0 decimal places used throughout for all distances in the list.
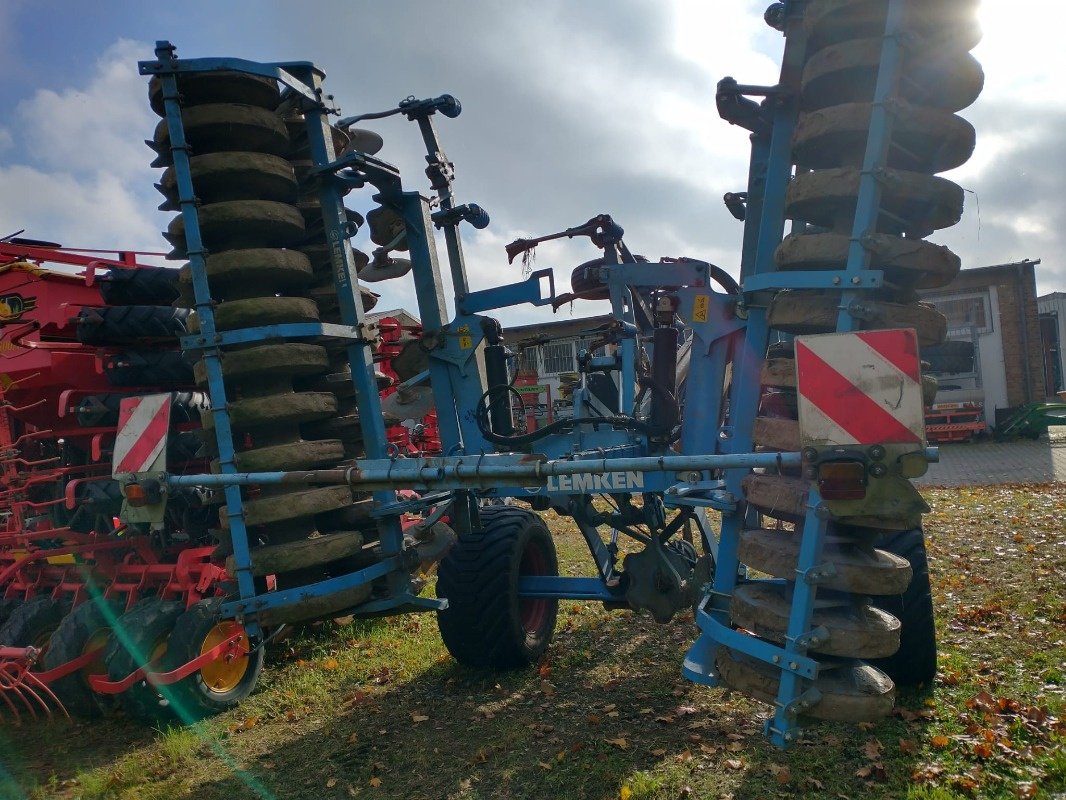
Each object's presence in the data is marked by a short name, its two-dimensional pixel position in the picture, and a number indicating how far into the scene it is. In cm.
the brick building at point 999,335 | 2398
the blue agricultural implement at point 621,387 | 308
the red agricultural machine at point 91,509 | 525
